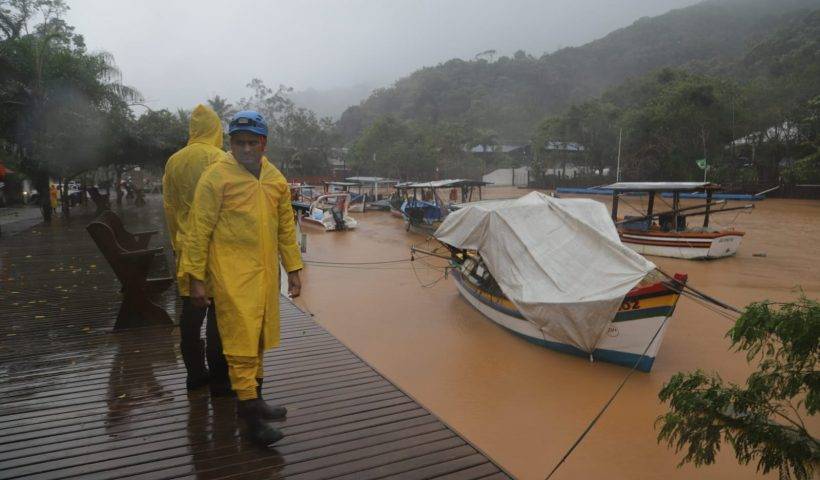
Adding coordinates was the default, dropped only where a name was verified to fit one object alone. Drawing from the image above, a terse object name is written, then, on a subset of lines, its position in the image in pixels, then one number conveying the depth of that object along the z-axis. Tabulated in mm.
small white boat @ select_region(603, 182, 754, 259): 14508
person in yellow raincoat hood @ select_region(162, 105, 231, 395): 3264
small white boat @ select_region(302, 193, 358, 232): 21547
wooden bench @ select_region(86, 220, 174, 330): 4531
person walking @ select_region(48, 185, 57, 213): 20930
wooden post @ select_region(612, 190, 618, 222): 16328
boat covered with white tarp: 6191
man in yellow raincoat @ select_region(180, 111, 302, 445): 2684
